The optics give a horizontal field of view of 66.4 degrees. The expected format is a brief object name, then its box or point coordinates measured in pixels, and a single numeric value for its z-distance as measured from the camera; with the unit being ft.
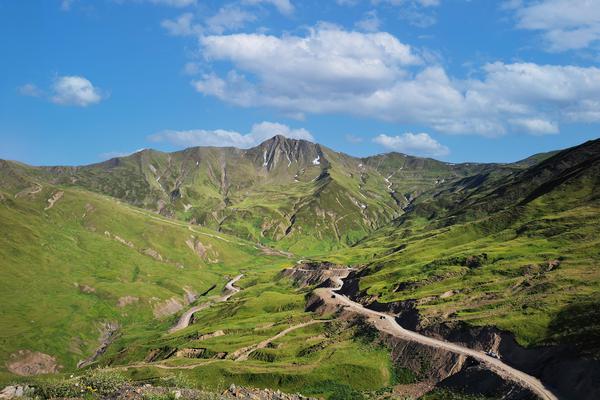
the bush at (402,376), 324.17
